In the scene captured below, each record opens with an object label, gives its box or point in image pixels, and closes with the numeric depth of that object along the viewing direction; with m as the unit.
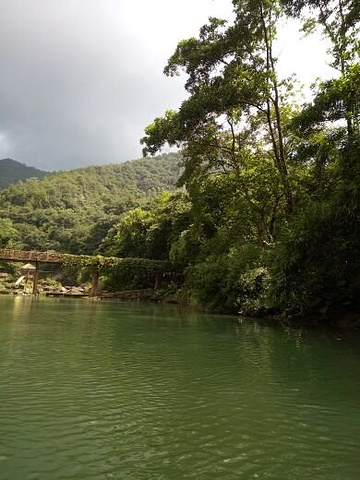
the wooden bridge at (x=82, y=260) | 39.72
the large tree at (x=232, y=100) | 18.25
